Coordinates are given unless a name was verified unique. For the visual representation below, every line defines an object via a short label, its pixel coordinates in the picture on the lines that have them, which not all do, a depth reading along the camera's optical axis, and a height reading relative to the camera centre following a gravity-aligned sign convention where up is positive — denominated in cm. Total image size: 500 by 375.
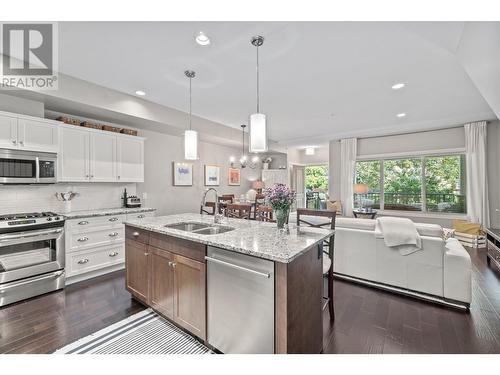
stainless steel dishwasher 141 -78
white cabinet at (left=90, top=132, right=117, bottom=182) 348 +53
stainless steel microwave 267 +29
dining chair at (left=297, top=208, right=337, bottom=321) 213 -71
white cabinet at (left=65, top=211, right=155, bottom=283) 302 -80
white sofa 231 -87
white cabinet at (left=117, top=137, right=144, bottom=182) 383 +54
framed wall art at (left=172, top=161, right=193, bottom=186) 512 +37
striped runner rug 179 -129
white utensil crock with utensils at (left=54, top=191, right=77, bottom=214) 334 -12
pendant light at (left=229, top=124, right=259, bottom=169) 562 +82
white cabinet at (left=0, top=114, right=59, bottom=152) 265 +72
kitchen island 138 -70
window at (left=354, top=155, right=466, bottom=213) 537 +12
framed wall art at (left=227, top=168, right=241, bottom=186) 675 +39
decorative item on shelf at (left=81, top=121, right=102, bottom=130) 343 +102
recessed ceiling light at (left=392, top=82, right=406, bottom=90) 315 +147
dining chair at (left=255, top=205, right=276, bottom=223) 485 -49
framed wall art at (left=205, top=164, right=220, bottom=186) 593 +39
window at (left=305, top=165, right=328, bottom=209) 894 +19
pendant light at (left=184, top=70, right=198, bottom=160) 252 +51
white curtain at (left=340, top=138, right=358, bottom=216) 637 +50
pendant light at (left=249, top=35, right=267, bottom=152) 201 +51
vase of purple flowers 199 -9
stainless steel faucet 251 -34
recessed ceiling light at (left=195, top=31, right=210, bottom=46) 207 +143
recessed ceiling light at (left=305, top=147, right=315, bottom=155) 766 +132
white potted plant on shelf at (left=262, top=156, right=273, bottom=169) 802 +97
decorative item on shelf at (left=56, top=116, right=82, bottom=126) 325 +103
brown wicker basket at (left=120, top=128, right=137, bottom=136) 393 +105
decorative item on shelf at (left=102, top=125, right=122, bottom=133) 367 +103
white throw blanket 248 -53
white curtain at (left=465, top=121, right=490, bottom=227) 478 +29
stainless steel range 248 -78
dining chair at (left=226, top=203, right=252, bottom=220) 320 -32
